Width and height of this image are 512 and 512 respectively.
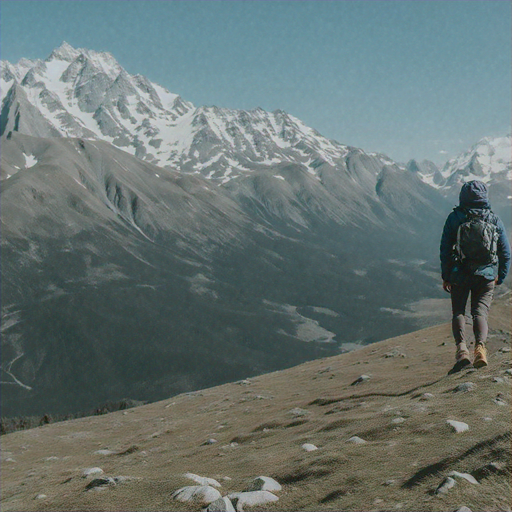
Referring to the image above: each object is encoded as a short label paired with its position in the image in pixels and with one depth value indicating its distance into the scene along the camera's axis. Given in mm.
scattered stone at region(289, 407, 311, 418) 21189
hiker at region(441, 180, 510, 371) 15984
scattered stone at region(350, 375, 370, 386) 26781
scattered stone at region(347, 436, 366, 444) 13125
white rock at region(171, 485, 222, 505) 10742
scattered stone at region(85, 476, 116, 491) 13505
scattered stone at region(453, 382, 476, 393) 15875
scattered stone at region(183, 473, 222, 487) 12028
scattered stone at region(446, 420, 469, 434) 11938
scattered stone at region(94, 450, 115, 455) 25000
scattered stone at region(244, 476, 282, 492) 10823
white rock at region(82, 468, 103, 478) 16938
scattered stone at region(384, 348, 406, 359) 35319
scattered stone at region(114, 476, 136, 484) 13656
